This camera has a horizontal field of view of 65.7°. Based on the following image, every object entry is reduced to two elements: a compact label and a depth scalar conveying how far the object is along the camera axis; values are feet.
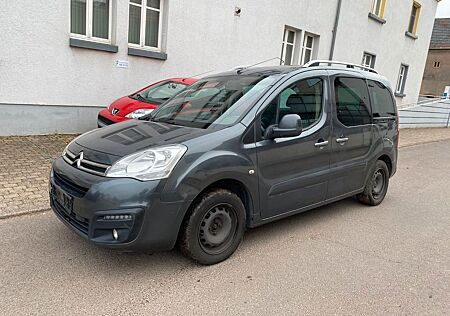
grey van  8.78
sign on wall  25.94
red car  21.30
